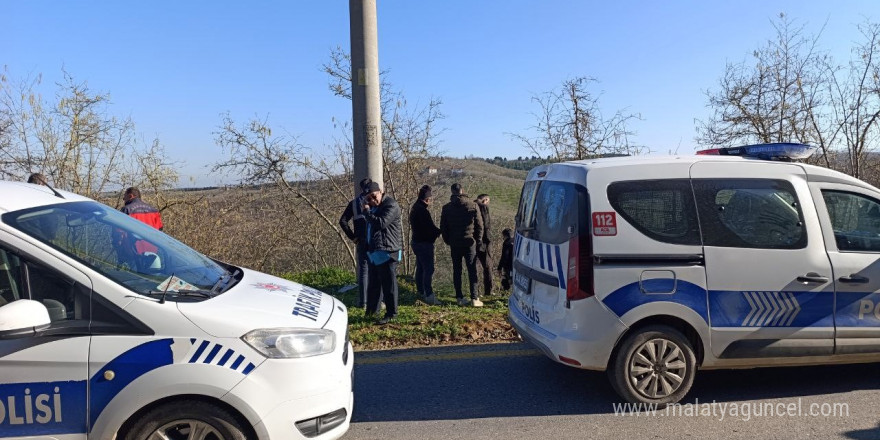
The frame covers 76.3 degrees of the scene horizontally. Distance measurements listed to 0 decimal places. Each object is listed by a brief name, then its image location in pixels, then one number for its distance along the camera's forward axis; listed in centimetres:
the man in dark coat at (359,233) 740
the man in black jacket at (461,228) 838
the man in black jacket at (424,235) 820
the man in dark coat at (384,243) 662
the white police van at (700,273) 414
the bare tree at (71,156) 1062
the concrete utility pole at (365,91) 779
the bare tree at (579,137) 1075
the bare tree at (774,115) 1097
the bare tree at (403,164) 1212
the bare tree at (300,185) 1199
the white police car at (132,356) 281
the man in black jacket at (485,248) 892
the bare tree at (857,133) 1059
